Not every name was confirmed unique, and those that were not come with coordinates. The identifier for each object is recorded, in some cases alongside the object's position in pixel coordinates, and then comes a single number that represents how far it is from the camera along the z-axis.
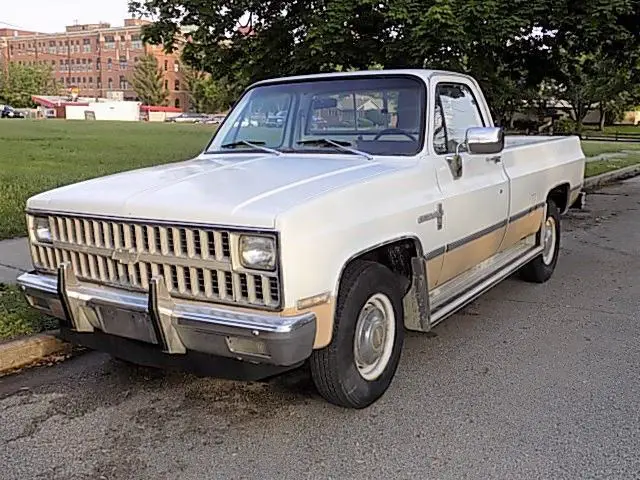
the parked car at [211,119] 76.41
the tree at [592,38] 9.87
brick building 119.81
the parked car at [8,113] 75.94
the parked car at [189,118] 80.47
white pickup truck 3.29
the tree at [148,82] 99.62
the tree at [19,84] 93.25
